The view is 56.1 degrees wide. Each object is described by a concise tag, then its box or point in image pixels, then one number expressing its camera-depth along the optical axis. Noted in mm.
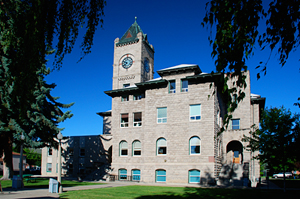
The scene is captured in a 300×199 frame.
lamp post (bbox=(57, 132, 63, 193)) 19138
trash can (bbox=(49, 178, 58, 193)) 18719
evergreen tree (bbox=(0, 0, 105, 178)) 8086
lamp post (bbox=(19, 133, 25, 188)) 21603
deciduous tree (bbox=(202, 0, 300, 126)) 6078
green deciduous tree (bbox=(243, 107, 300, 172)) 21219
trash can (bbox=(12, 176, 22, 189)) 20797
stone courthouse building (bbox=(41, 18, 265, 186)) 29812
